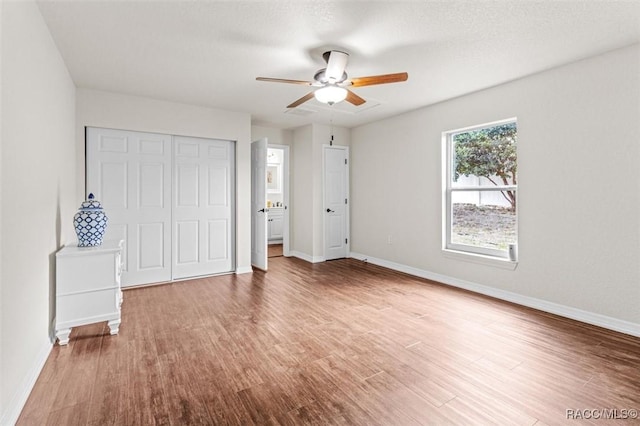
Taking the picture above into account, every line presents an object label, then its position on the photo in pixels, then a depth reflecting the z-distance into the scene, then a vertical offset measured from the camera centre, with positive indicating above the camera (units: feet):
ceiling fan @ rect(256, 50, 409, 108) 8.77 +3.81
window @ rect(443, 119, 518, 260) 12.09 +0.90
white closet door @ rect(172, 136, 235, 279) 14.60 +0.26
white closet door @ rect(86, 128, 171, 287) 12.87 +0.83
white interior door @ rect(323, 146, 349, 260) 19.21 +0.60
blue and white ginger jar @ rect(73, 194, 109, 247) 9.03 -0.36
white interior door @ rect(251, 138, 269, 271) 16.46 +0.42
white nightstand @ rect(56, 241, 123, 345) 8.25 -2.05
